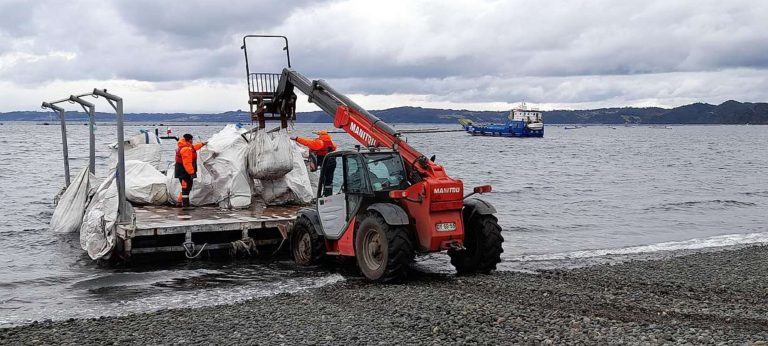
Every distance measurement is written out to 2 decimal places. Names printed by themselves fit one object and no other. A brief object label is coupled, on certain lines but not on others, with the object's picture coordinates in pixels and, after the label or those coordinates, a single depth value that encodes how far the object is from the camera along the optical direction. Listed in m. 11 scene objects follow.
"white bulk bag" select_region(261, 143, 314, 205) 16.64
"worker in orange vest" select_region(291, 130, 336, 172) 17.11
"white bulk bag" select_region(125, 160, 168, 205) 16.53
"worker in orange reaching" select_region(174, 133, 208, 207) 15.68
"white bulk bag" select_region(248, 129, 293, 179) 15.84
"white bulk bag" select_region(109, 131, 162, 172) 19.03
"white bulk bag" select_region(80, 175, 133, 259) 13.38
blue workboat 107.50
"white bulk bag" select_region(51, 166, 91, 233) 17.17
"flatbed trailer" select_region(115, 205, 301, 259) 13.30
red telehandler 10.83
